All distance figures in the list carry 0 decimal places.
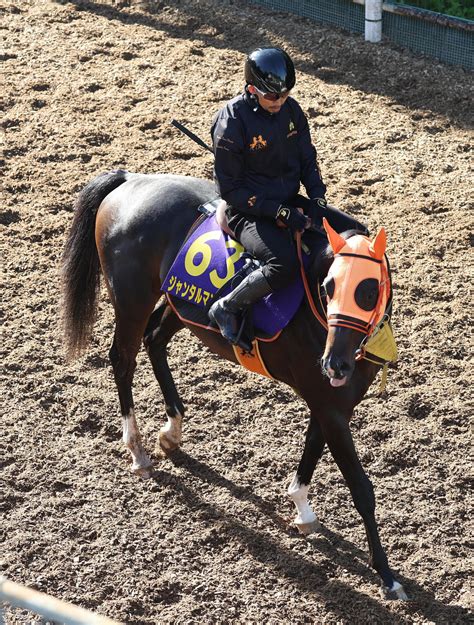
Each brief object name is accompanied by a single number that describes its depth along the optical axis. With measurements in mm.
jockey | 9820
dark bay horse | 9117
